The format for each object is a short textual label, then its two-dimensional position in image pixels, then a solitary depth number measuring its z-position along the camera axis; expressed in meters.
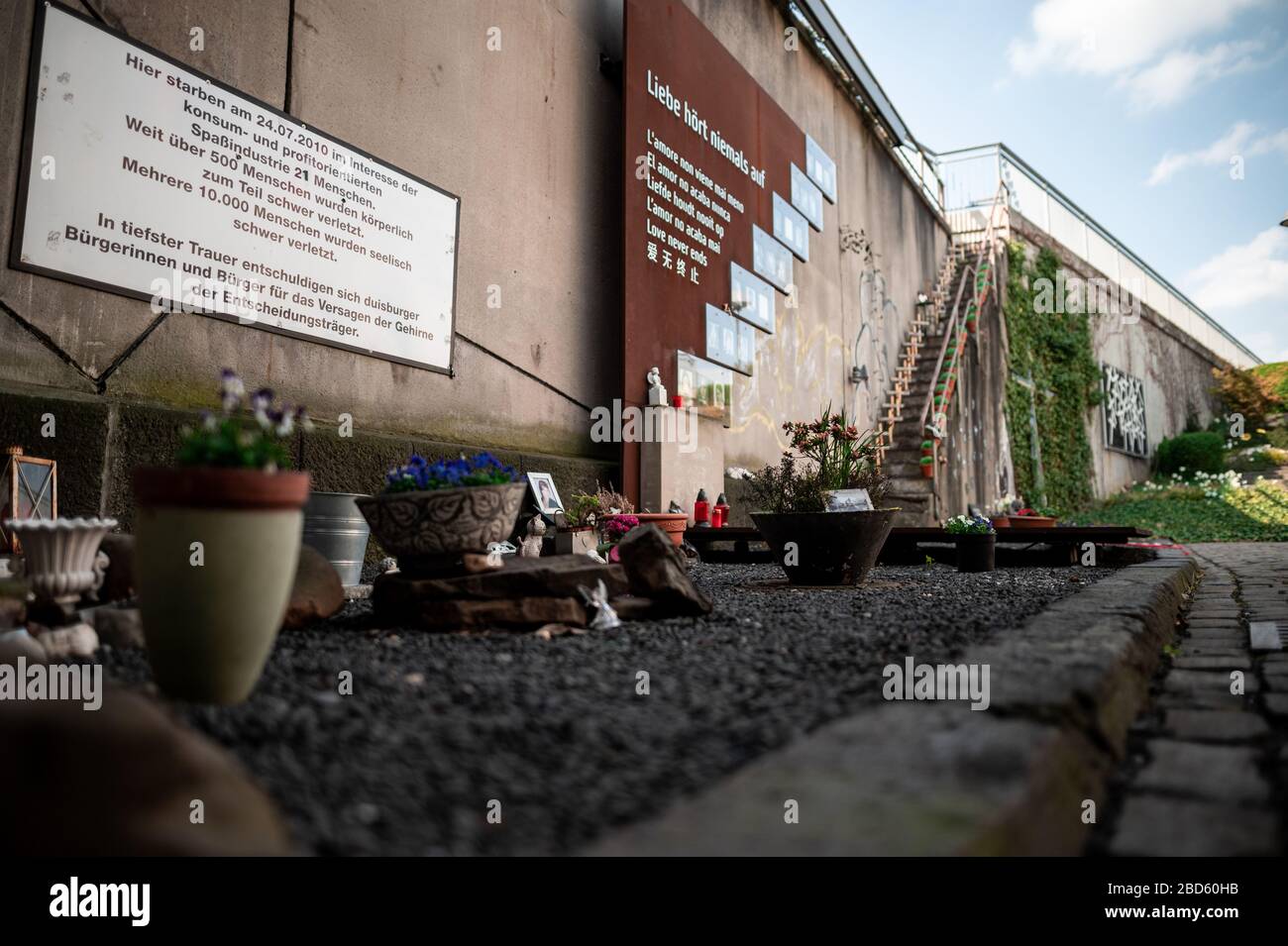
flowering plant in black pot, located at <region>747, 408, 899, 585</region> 3.94
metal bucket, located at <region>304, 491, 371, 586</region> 3.41
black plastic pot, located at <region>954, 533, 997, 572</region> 5.19
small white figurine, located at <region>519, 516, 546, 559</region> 4.56
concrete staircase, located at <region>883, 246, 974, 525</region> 9.93
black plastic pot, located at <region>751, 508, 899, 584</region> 3.92
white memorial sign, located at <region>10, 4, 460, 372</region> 3.29
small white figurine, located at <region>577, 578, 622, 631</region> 2.65
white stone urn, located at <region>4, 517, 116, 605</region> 2.04
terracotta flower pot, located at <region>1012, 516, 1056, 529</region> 6.42
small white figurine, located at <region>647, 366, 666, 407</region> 6.34
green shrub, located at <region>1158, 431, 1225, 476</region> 18.31
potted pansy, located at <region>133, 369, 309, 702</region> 1.41
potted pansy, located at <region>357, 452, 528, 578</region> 2.70
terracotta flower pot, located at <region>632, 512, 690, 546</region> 5.28
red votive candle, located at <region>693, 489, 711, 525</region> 6.37
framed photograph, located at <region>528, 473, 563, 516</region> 5.29
